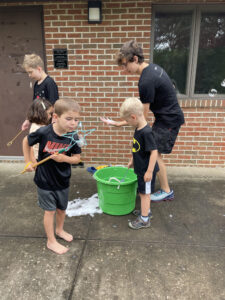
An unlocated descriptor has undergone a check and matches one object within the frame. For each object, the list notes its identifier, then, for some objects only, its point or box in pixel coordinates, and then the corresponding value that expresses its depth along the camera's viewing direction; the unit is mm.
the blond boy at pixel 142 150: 2531
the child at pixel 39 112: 2789
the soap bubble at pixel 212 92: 4316
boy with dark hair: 2775
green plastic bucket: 2965
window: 3982
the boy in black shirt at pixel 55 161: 2230
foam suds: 3197
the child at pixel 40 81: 3146
